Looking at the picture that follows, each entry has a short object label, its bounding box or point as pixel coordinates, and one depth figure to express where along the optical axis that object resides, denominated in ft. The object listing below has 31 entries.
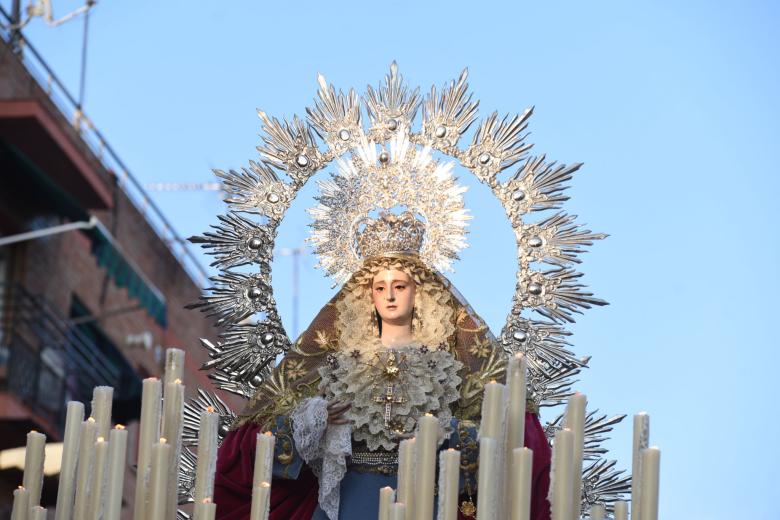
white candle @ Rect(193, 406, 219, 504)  34.45
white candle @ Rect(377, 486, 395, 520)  32.54
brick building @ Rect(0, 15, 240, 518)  93.25
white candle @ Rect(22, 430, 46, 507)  35.65
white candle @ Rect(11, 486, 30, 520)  35.27
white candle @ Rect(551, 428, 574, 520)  33.06
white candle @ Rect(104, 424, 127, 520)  33.27
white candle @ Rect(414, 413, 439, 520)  33.12
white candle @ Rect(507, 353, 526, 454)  33.73
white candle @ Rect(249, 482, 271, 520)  33.88
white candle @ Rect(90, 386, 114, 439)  35.37
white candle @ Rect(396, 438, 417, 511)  33.27
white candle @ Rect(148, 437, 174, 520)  33.68
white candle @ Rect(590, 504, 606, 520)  34.04
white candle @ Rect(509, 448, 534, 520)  32.58
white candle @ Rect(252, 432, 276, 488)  34.76
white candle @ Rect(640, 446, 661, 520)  33.04
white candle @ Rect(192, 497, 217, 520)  33.06
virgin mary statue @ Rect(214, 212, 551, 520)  45.44
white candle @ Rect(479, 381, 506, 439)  33.19
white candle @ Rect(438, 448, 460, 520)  32.45
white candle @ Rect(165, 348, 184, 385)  35.67
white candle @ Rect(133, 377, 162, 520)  34.12
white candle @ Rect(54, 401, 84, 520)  34.88
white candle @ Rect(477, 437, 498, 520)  31.81
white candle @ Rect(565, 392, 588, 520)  34.04
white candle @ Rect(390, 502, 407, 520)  32.04
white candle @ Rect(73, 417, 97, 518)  34.04
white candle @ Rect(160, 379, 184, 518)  34.45
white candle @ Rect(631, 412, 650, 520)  33.02
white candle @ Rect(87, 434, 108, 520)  33.58
